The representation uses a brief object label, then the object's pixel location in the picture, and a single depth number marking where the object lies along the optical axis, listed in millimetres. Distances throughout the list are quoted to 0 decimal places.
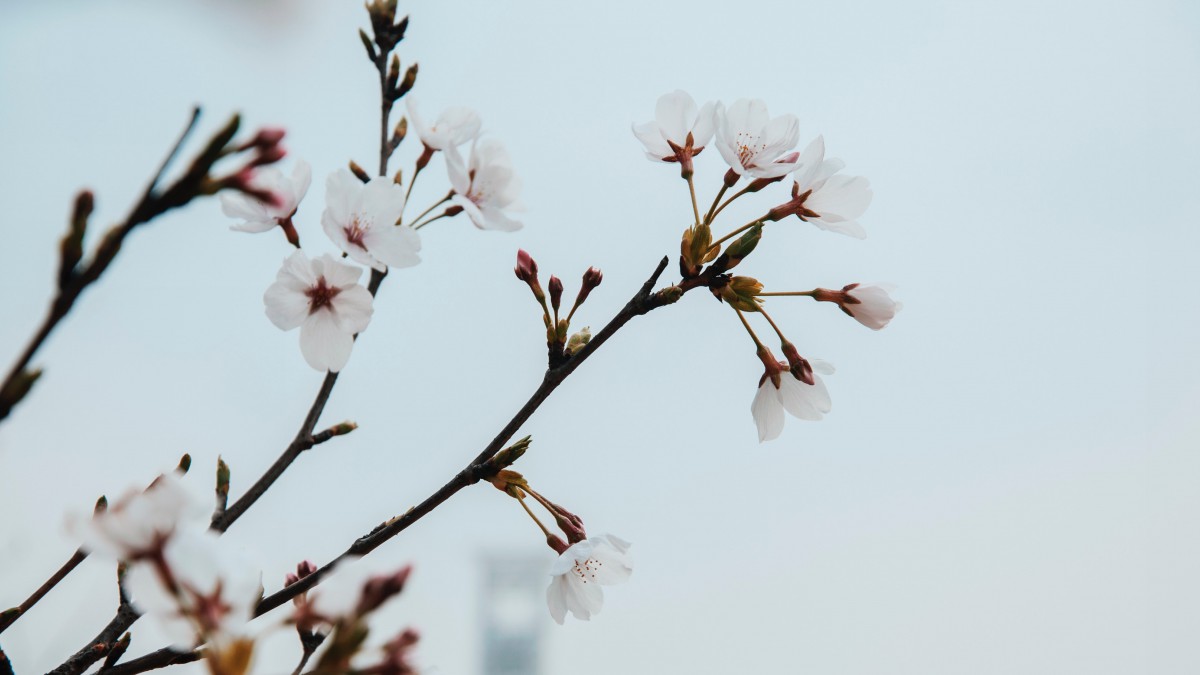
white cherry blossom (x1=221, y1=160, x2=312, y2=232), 668
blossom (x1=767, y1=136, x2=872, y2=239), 700
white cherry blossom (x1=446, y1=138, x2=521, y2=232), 680
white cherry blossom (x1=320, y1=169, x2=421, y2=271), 654
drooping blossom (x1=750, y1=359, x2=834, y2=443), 711
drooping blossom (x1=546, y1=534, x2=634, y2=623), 698
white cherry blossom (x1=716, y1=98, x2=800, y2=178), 691
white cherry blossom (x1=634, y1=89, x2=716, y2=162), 719
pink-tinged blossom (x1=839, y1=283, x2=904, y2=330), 701
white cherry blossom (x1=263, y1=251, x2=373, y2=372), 660
